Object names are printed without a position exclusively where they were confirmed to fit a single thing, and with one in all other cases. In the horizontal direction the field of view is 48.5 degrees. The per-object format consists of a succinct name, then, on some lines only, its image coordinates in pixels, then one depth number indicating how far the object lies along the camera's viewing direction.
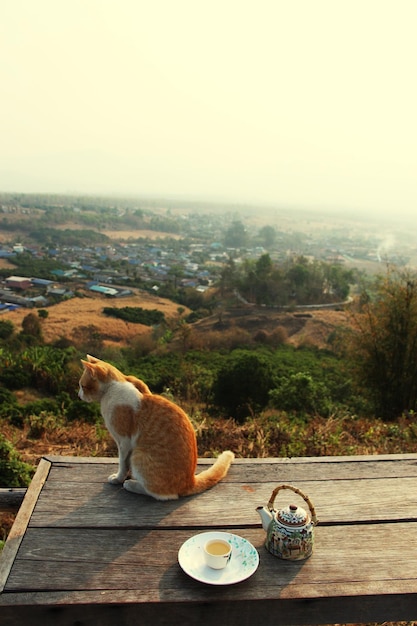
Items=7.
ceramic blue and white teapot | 1.76
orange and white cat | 2.18
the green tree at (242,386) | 9.86
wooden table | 1.58
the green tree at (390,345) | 7.24
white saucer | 1.65
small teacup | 1.68
